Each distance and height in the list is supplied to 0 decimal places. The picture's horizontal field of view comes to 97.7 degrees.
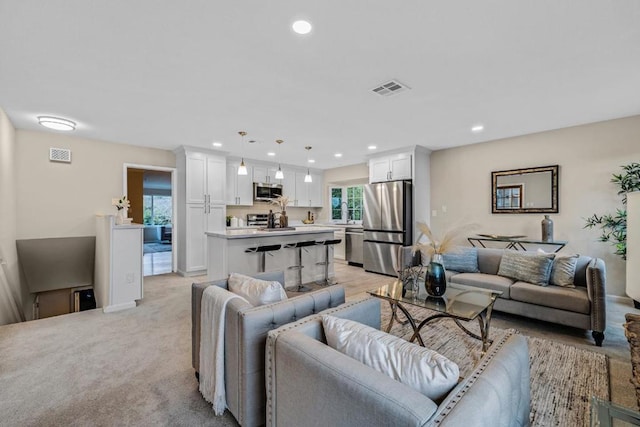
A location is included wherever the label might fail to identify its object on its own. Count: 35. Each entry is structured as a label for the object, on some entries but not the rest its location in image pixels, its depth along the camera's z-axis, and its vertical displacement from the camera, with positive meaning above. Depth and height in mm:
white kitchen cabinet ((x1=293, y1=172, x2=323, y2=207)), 7543 +562
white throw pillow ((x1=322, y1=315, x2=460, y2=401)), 962 -556
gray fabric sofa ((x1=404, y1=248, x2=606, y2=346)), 2600 -888
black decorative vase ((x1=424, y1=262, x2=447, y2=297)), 2488 -615
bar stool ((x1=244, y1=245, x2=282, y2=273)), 3930 -544
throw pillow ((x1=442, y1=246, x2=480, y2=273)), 3764 -676
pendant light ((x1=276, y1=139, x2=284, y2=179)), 4785 +674
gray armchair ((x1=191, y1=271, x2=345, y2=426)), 1487 -735
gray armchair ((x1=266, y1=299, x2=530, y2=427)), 812 -595
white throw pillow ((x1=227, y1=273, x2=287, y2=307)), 1764 -518
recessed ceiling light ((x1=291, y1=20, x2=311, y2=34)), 1905 +1284
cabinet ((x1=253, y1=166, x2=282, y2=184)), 6684 +921
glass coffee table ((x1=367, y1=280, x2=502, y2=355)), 2238 -797
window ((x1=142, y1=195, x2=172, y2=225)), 11367 +121
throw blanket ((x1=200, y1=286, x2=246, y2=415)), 1678 -843
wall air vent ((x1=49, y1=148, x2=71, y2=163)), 4465 +954
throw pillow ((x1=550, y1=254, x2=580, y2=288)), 2994 -667
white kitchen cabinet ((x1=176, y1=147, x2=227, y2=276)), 5367 +208
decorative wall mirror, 4320 +321
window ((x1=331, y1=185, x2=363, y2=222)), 7664 +227
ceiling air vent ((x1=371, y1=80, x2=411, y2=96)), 2752 +1255
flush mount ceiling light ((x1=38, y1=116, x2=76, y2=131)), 3698 +1243
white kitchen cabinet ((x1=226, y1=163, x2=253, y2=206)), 6238 +559
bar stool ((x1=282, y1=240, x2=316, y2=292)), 4414 -792
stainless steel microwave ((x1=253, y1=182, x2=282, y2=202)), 6652 +516
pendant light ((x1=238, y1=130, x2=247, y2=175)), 4383 +716
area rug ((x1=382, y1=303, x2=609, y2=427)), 1753 -1252
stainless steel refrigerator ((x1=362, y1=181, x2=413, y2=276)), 5379 -251
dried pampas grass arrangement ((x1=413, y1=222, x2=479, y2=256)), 2385 -305
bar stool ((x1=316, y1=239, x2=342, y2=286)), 4852 -850
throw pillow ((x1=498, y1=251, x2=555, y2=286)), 3102 -656
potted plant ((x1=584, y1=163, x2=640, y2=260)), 3609 -132
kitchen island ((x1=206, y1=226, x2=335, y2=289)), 3869 -644
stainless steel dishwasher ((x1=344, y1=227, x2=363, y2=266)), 6531 -789
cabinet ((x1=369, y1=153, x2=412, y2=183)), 5500 +896
